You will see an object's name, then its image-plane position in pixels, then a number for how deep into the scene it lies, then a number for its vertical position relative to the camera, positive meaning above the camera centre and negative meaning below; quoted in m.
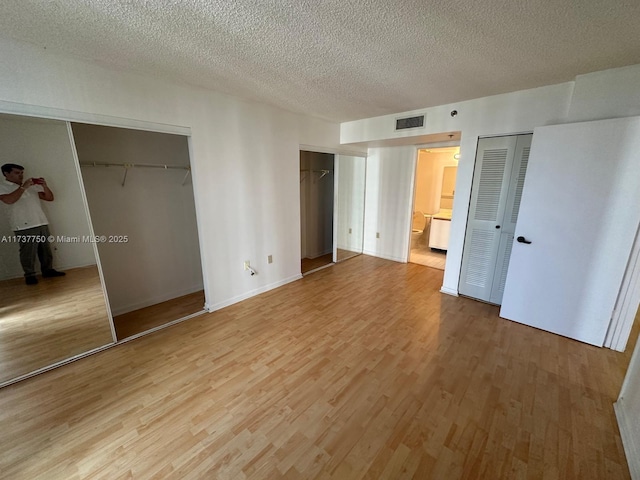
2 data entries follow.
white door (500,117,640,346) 2.09 -0.36
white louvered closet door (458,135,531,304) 2.80 -0.34
